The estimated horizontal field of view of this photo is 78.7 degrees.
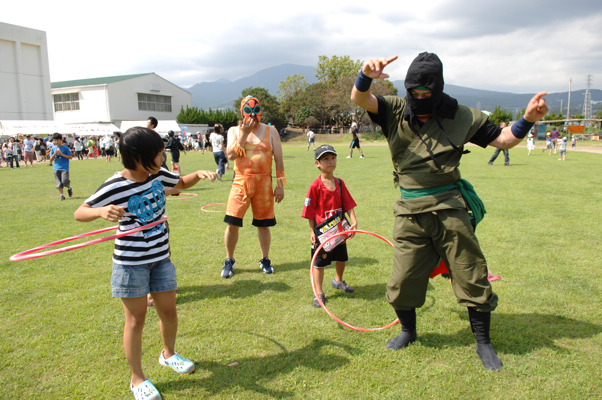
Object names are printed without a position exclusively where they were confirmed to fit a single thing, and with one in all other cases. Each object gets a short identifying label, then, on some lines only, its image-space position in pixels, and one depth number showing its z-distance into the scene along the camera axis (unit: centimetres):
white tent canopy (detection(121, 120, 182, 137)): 5362
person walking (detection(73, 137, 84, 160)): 3224
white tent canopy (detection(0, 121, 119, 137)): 3806
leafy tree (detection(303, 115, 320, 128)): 7375
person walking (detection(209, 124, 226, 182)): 1413
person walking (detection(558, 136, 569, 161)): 2270
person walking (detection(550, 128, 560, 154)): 3250
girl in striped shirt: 267
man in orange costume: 491
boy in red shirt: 418
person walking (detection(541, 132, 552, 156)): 2849
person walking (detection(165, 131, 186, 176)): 1404
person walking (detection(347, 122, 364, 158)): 2367
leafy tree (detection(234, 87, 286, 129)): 7306
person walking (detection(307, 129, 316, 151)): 3528
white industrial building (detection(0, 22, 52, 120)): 4662
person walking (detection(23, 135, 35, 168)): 2635
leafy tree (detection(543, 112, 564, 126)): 7221
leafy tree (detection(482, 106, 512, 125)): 7097
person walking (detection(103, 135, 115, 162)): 2789
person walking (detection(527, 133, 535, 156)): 2701
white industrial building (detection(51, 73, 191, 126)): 6256
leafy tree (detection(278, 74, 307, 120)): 7778
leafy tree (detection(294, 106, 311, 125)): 7406
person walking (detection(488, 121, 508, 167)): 1914
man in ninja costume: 300
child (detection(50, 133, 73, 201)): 1068
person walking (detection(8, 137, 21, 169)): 2423
